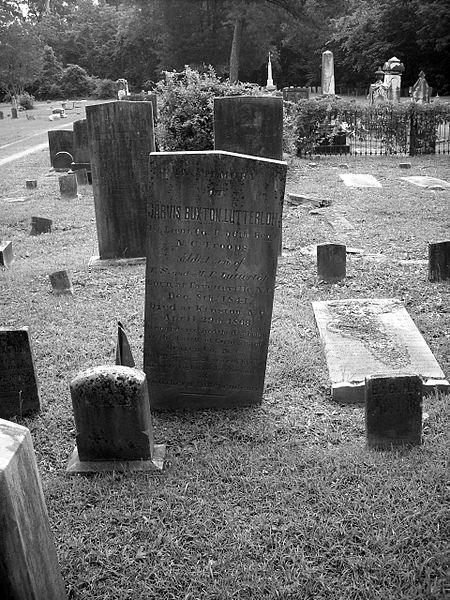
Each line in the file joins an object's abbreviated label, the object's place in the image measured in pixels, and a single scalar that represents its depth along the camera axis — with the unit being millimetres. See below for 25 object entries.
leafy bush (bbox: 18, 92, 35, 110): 48125
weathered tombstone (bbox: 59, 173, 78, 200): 13375
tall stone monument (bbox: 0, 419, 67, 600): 1790
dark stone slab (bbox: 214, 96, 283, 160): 7273
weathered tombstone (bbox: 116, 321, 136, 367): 4125
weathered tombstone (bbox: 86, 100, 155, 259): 7977
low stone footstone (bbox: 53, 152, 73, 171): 18109
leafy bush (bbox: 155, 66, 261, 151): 13133
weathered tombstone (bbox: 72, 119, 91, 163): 15977
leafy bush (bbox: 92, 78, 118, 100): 55125
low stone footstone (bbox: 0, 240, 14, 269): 8461
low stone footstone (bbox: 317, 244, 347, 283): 7086
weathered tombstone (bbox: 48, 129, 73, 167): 18219
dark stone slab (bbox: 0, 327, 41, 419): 4211
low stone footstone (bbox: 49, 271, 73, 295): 7074
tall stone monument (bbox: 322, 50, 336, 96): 29250
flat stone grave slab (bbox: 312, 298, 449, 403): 4582
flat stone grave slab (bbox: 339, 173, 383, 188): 13891
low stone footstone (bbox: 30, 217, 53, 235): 10539
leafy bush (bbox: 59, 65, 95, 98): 60344
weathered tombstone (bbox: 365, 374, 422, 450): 3693
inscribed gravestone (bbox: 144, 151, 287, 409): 4020
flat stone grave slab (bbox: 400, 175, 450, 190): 13094
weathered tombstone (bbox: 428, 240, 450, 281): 6832
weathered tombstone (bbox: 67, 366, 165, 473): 3572
